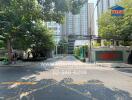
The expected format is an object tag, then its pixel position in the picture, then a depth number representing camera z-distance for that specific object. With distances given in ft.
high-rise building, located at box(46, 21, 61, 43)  109.68
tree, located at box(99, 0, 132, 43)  34.71
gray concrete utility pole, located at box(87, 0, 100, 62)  45.93
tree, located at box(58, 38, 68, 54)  134.36
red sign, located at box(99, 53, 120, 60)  44.86
